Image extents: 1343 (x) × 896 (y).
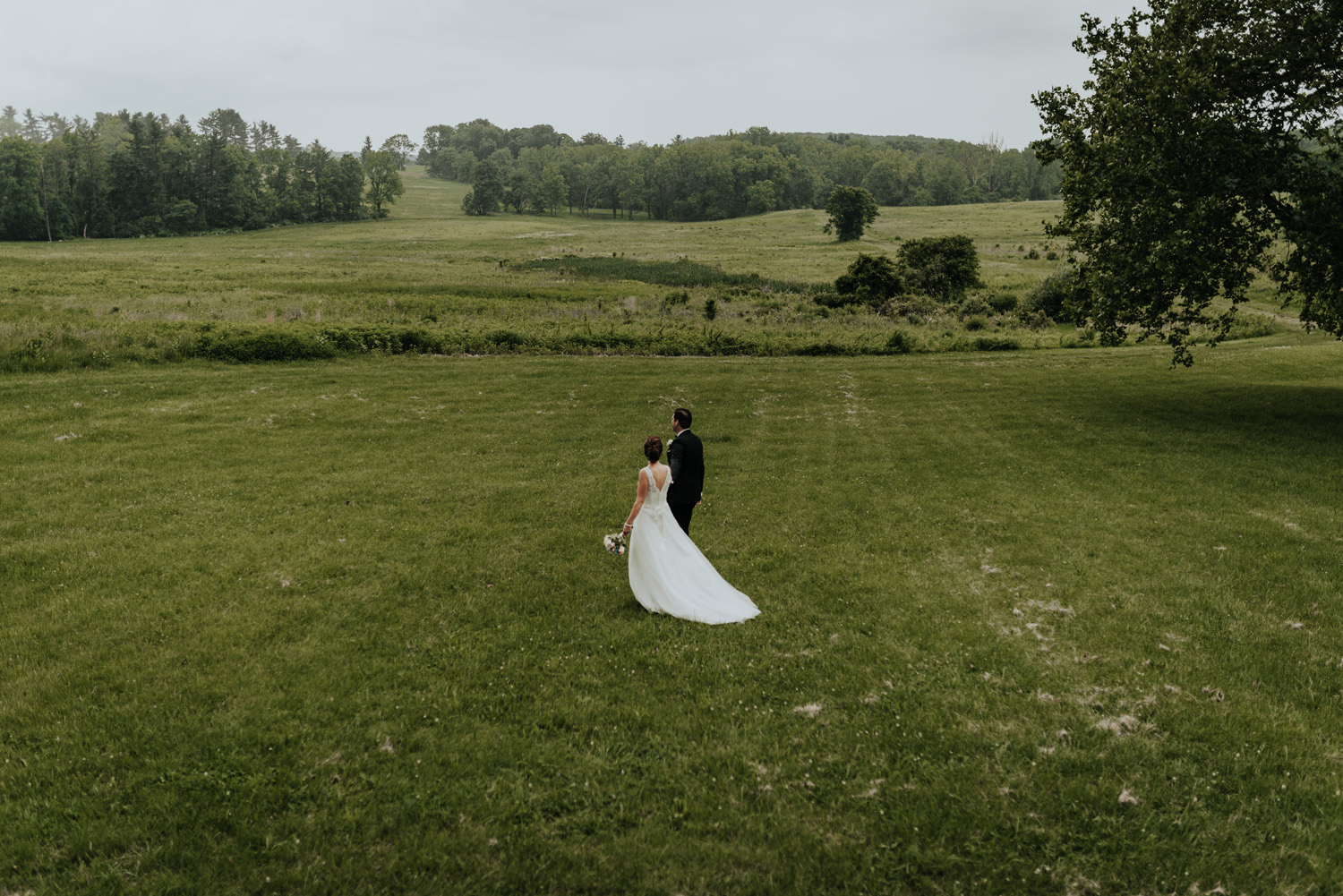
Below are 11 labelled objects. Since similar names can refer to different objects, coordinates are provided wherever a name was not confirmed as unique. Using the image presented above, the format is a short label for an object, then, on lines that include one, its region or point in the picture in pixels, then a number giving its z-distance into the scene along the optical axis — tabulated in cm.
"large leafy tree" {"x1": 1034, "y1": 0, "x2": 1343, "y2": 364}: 2241
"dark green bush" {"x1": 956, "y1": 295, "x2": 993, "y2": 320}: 6023
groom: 1285
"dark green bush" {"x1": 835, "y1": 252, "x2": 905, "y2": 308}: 6438
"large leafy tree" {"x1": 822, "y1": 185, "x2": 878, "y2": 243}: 12012
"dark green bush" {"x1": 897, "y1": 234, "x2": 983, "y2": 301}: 7088
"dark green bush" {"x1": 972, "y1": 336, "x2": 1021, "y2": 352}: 4512
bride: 1189
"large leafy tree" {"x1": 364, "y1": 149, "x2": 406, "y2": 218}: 16900
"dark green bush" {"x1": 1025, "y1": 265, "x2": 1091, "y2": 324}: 2644
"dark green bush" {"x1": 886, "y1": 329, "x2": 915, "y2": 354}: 4447
